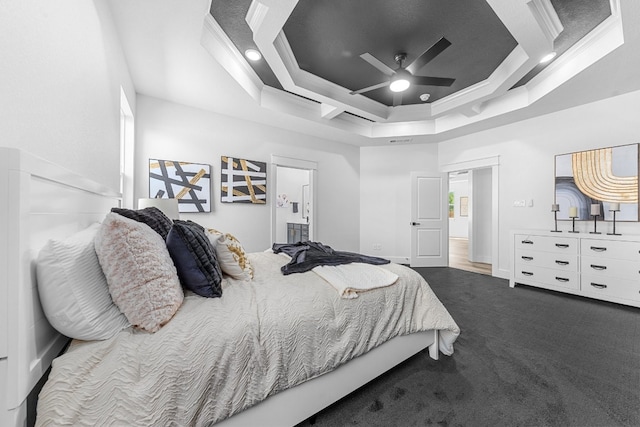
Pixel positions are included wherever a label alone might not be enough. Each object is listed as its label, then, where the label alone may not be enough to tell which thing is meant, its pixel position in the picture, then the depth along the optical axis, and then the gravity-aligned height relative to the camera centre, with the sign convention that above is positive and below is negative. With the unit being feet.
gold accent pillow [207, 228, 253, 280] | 5.18 -0.96
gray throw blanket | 5.96 -1.10
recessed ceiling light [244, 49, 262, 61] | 8.80 +5.62
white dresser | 9.28 -1.88
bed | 2.19 -1.64
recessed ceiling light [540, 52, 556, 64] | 8.47 +5.58
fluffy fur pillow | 3.03 -0.75
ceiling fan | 7.67 +4.70
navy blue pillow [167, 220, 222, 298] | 4.12 -0.82
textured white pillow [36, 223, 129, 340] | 2.53 -0.84
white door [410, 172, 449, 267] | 16.80 -0.27
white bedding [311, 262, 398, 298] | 4.88 -1.30
